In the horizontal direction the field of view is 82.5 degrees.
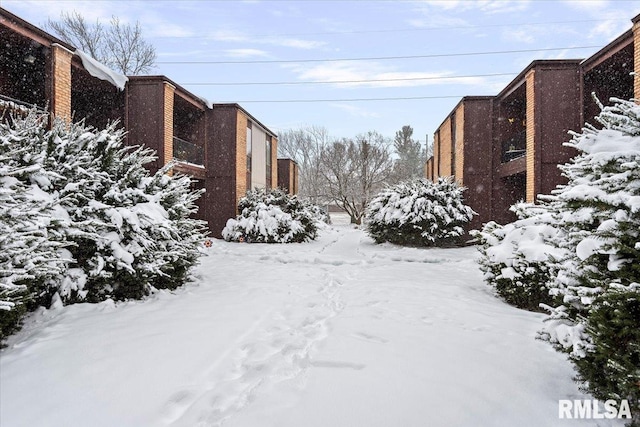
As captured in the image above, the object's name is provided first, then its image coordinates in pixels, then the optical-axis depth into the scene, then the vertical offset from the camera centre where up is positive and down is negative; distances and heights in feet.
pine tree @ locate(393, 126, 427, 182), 159.84 +28.63
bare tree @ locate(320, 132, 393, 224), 91.56 +10.17
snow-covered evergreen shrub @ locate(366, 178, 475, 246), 37.65 -0.28
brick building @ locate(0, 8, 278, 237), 29.68 +11.88
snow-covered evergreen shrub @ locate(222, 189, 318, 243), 43.52 -1.07
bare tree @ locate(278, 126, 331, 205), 154.38 +29.57
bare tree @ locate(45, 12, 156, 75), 75.20 +37.13
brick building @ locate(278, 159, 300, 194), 95.81 +10.28
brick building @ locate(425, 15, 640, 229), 35.37 +10.46
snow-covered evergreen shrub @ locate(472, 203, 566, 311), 15.24 -2.10
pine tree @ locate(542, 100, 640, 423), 6.68 -1.07
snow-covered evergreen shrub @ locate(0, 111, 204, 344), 13.94 -0.22
